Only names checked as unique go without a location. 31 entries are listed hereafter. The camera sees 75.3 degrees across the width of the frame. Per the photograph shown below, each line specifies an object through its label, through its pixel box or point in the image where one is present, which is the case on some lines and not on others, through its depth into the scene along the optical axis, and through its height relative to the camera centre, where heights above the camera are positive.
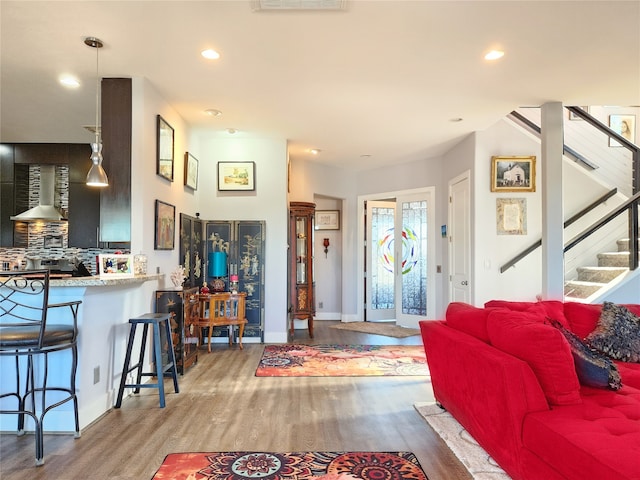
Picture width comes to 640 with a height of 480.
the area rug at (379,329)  6.56 -1.35
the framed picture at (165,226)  4.11 +0.24
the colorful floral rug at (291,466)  2.22 -1.22
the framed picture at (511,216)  5.18 +0.40
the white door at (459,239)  5.48 +0.13
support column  4.26 +0.41
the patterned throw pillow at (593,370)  2.21 -0.65
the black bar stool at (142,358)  3.28 -0.88
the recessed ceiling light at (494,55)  3.25 +1.54
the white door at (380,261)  7.84 -0.24
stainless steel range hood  5.79 +0.74
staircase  4.59 -0.30
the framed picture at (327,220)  8.10 +0.56
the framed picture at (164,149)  4.14 +1.03
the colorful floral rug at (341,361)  4.29 -1.29
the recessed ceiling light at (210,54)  3.25 +1.55
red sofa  1.62 -0.77
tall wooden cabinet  6.20 -0.21
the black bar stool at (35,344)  2.40 -0.57
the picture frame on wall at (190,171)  5.07 +0.99
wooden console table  5.20 -0.79
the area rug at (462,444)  2.25 -1.22
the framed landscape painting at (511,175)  5.19 +0.91
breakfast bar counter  2.79 -0.73
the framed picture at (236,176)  5.75 +1.01
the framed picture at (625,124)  6.40 +1.92
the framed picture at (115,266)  3.23 -0.14
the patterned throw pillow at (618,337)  2.92 -0.63
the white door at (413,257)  6.87 -0.16
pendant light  3.21 +0.61
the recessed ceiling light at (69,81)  3.85 +1.59
